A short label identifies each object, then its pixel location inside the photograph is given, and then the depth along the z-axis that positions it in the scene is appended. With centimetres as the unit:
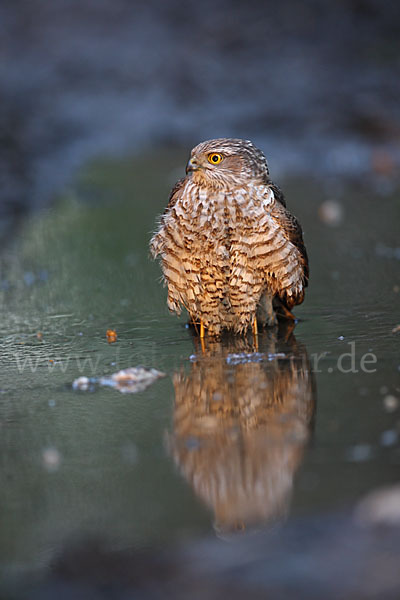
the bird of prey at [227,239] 986
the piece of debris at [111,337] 1034
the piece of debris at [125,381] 849
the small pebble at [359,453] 630
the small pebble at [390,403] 724
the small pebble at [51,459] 671
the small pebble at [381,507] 527
